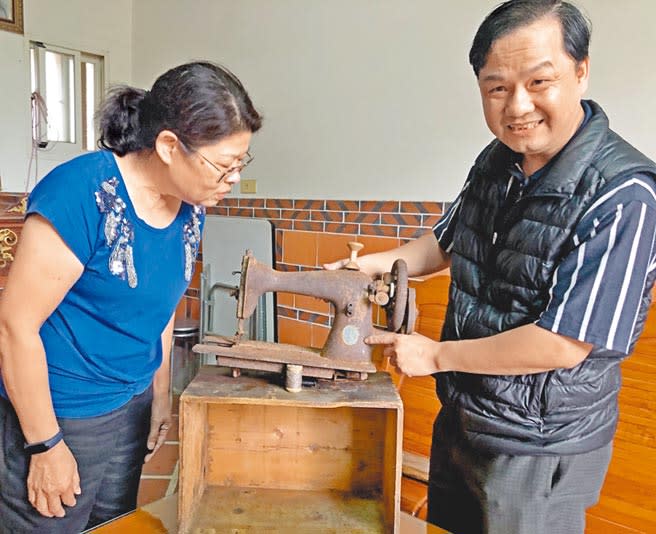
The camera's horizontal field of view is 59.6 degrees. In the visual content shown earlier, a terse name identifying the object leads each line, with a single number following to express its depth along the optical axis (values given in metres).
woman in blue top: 1.11
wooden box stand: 1.19
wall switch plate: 3.62
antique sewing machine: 1.18
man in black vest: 1.00
